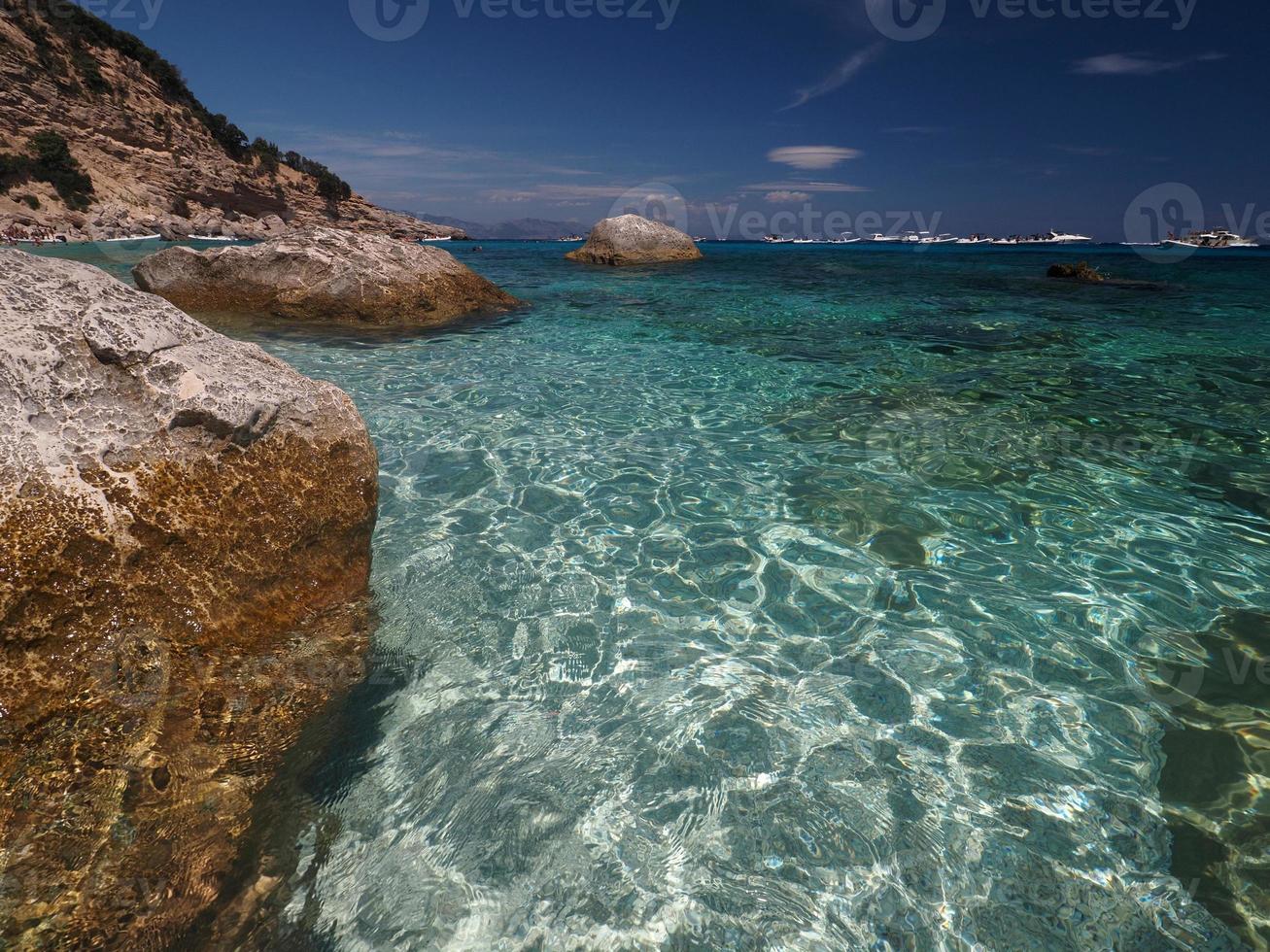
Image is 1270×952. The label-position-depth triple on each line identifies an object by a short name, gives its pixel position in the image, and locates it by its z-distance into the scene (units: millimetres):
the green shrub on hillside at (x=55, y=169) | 43531
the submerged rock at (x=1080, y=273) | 24641
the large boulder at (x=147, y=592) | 1919
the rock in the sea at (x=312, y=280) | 11867
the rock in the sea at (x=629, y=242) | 30125
